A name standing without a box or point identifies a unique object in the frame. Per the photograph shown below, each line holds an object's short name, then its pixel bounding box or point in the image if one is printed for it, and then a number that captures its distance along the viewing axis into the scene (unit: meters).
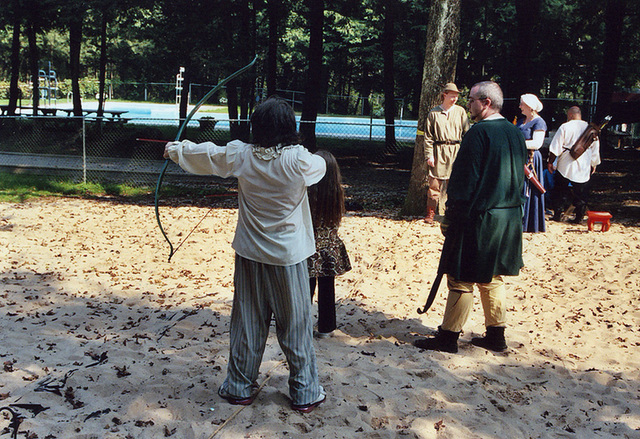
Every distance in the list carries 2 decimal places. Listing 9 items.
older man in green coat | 4.55
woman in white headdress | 8.24
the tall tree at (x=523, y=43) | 15.42
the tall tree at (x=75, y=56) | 22.72
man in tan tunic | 8.67
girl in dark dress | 4.78
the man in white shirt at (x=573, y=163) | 9.13
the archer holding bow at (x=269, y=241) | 3.59
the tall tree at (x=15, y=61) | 21.80
